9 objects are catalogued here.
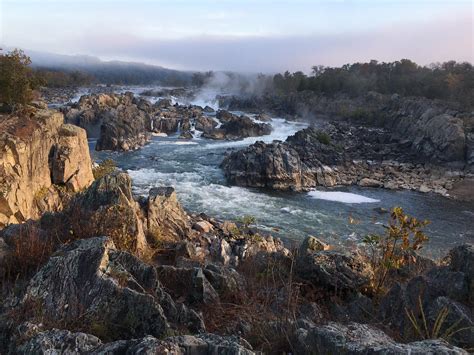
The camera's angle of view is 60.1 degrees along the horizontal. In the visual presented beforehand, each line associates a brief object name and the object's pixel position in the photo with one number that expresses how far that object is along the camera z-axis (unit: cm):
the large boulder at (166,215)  1216
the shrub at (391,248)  570
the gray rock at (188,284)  490
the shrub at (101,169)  2108
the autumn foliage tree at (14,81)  1677
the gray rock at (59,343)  297
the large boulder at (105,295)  369
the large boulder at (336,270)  642
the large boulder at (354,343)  286
